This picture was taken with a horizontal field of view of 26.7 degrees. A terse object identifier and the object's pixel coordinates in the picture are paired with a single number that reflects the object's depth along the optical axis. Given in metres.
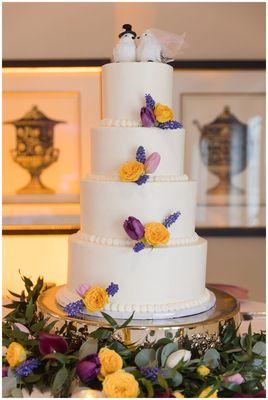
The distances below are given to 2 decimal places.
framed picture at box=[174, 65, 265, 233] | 3.58
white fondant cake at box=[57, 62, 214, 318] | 1.71
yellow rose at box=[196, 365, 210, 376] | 1.49
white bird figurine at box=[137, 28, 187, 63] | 1.81
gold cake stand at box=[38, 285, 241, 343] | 1.60
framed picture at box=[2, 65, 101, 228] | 3.59
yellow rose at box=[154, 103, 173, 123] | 1.74
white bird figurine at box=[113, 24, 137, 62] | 1.80
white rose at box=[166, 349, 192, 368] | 1.51
